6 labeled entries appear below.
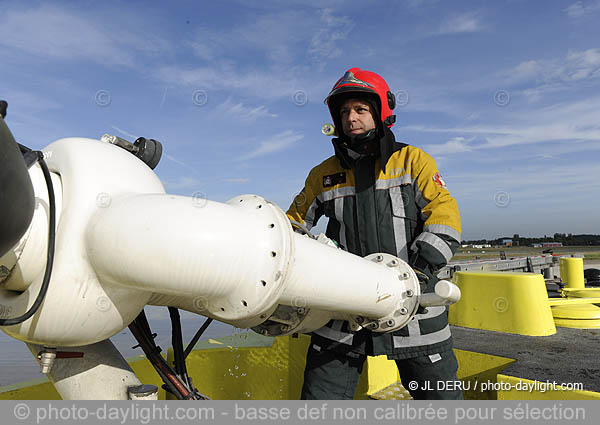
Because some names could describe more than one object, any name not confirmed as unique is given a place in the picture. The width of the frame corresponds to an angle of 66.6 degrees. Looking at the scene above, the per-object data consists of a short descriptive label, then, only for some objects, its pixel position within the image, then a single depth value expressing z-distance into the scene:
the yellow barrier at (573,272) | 8.06
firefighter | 2.04
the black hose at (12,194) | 0.79
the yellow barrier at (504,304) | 3.40
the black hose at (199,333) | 1.55
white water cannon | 1.00
